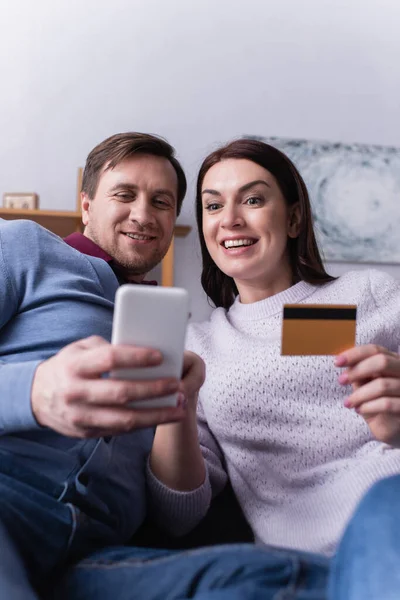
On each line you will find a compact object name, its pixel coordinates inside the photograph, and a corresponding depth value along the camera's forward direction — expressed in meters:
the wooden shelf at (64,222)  2.71
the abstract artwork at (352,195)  3.21
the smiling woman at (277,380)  1.07
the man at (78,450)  0.70
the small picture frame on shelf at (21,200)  2.78
